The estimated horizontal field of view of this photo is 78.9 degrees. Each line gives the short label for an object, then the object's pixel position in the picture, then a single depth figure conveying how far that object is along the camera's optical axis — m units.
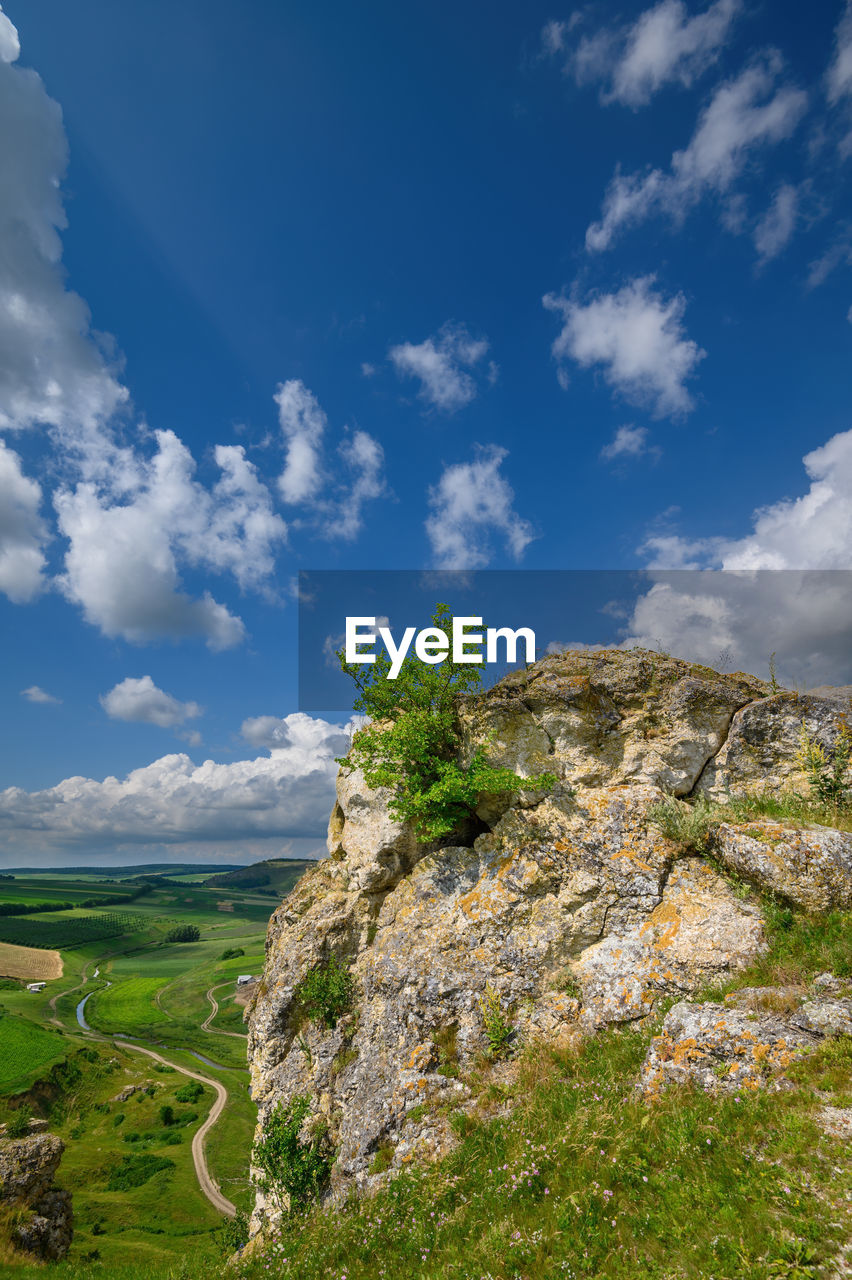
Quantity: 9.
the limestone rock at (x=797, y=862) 12.73
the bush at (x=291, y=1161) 14.72
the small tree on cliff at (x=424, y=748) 17.89
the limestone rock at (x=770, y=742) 16.30
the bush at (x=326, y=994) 18.42
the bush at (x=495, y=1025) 14.23
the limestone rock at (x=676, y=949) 13.02
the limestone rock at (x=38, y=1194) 21.92
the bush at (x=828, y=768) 15.20
